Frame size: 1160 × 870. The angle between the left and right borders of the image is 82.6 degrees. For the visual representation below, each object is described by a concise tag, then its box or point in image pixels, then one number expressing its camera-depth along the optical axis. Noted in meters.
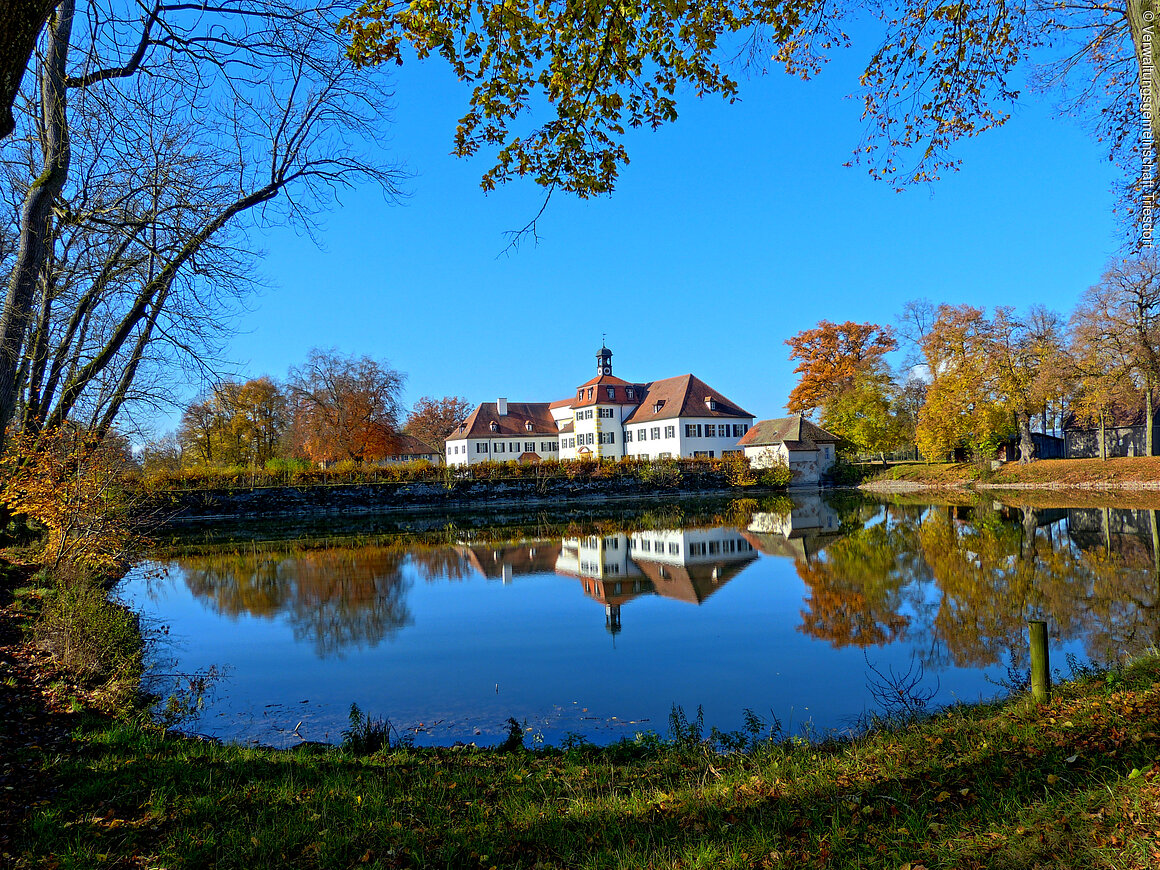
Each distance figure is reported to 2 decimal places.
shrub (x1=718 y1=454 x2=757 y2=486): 44.44
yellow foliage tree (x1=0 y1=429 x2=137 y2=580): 8.82
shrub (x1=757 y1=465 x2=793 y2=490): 43.91
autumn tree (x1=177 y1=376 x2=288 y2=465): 45.53
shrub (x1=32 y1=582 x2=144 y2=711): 6.71
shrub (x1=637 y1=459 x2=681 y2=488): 43.12
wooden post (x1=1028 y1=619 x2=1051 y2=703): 5.18
